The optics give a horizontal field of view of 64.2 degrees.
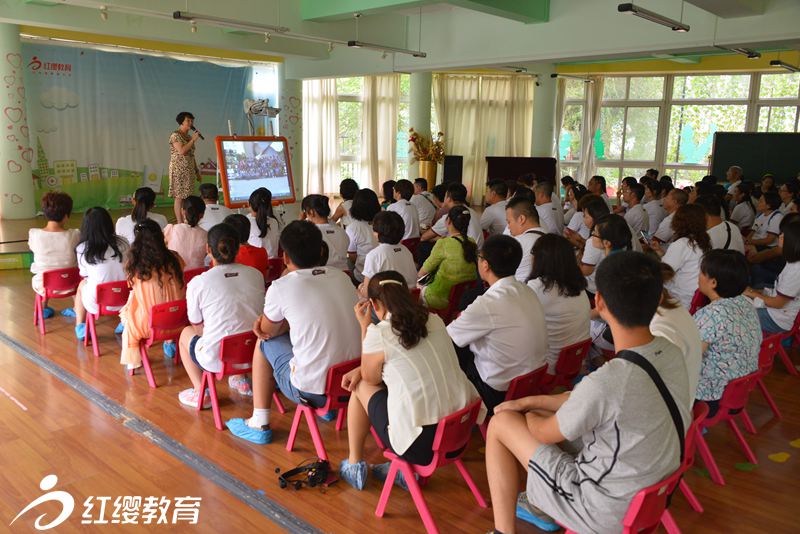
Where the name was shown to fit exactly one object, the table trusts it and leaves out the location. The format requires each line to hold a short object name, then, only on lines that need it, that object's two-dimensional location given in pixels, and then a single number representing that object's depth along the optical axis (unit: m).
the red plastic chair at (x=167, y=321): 3.65
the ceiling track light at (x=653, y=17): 5.62
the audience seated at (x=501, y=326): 2.73
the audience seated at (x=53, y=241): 4.58
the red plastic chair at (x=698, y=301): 4.45
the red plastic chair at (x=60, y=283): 4.60
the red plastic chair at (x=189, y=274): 4.50
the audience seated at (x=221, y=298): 3.30
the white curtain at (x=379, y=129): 14.15
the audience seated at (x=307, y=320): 2.85
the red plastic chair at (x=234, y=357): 3.20
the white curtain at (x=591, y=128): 14.05
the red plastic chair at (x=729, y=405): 2.89
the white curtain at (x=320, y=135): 13.70
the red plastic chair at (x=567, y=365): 3.08
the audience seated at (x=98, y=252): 4.21
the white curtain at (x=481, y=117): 14.35
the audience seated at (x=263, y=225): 5.14
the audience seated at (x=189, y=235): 4.66
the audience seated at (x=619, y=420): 1.78
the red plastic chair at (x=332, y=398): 2.81
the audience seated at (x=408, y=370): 2.33
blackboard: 10.54
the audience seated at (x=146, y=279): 3.73
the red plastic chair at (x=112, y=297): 4.12
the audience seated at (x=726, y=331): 2.88
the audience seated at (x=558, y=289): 3.14
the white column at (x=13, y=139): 8.81
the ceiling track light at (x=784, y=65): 9.11
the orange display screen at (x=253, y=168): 6.31
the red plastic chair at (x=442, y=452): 2.35
